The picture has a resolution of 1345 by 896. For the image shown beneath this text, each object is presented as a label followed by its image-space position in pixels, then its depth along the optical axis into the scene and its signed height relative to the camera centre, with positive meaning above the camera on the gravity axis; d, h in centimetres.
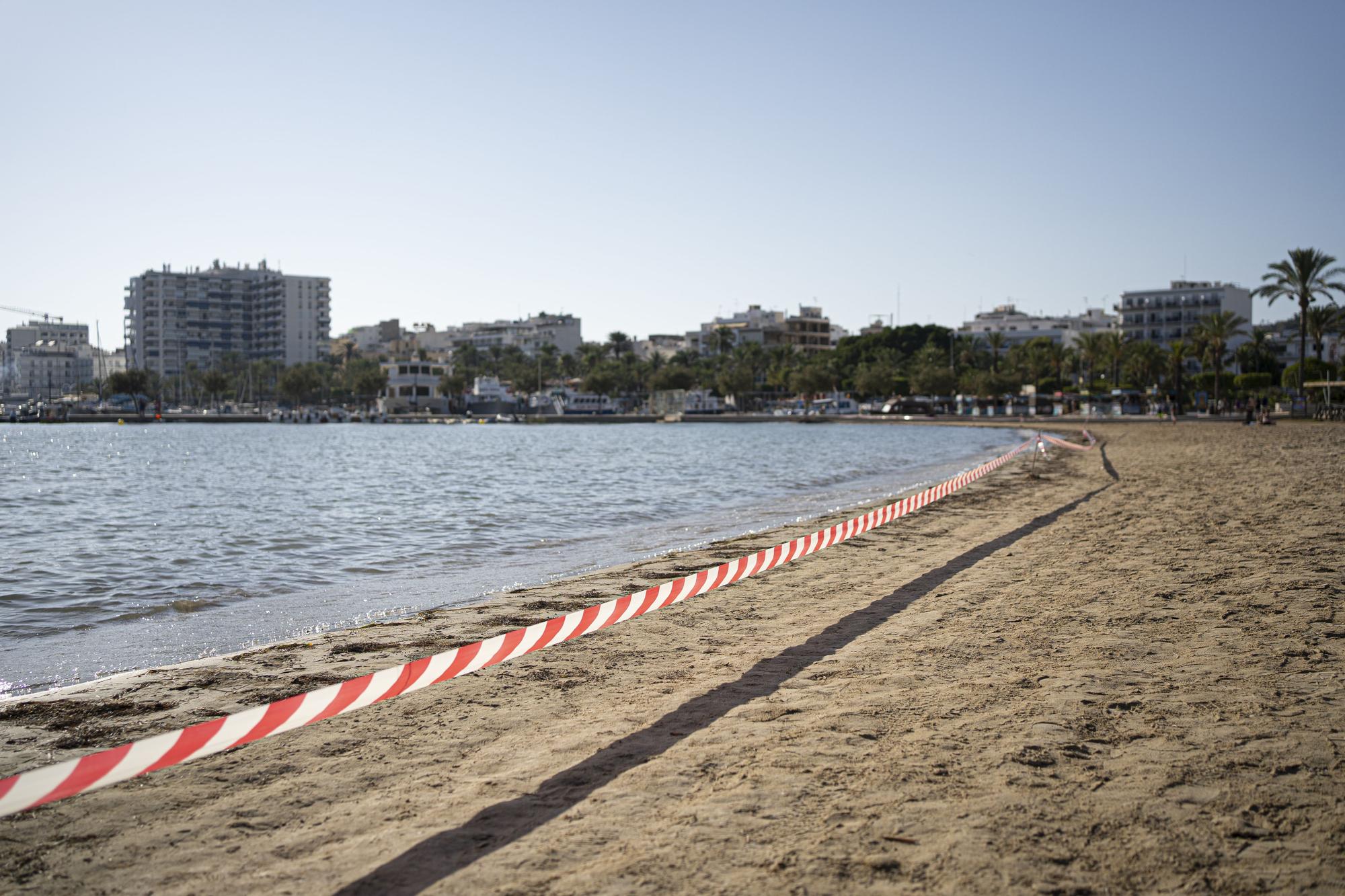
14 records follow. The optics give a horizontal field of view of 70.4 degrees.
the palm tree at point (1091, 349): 10825 +785
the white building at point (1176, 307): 12512 +1467
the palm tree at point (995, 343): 12021 +986
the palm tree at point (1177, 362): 8950 +553
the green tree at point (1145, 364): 10394 +580
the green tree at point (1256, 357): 10506 +666
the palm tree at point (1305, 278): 6284 +919
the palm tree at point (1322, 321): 7569 +757
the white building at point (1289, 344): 11619 +963
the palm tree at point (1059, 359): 11325 +704
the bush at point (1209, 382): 9494 +347
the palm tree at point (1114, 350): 10475 +755
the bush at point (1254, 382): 9162 +337
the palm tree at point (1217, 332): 8775 +810
